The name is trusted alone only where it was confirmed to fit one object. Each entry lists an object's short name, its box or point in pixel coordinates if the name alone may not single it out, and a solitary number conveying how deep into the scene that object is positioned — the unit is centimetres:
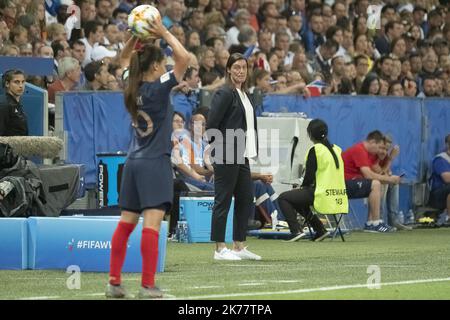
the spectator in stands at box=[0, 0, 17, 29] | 1883
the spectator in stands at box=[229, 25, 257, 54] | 2212
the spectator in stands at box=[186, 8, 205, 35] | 2223
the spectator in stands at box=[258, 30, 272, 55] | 2267
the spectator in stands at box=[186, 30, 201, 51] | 2103
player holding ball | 958
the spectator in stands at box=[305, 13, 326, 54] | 2448
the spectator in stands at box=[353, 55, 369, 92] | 2328
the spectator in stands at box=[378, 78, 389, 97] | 2264
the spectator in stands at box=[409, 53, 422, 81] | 2517
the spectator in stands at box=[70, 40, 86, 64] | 1925
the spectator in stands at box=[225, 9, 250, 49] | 2266
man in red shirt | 1986
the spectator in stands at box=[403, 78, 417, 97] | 2375
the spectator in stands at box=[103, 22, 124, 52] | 2022
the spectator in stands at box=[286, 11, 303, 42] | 2412
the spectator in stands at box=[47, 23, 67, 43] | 1931
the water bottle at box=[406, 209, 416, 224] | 2154
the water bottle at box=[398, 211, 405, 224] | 2120
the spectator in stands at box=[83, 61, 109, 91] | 1864
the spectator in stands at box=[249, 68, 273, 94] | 2002
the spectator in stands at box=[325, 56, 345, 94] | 2277
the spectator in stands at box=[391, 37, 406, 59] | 2525
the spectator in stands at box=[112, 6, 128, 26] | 2105
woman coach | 1380
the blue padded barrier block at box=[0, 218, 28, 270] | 1236
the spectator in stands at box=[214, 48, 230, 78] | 2083
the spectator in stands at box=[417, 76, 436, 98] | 2414
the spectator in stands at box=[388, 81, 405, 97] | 2273
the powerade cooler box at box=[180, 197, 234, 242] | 1742
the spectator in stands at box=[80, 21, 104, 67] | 1994
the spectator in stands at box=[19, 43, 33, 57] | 1819
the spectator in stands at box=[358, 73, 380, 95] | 2234
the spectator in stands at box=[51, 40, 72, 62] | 1895
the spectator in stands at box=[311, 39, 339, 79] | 2345
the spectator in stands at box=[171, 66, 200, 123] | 1884
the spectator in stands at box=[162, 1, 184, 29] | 2172
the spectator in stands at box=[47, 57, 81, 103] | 1845
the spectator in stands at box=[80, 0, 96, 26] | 2039
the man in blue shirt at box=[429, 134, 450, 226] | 2148
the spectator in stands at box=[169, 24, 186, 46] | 2069
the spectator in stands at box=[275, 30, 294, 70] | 2277
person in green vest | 1747
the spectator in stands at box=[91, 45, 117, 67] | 1986
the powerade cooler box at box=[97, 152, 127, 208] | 1775
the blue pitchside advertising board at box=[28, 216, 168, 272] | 1205
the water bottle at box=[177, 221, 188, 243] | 1738
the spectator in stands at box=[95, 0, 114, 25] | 2091
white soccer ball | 998
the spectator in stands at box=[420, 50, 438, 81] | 2533
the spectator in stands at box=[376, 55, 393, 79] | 2375
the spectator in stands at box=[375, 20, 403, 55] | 2605
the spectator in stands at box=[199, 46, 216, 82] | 2045
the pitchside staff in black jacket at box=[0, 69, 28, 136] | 1608
